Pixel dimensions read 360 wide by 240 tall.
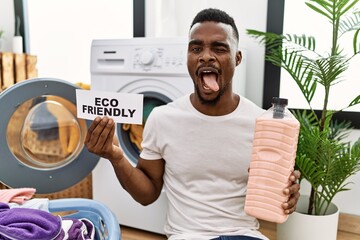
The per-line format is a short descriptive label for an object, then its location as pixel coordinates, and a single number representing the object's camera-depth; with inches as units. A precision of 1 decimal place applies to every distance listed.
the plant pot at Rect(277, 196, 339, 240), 53.2
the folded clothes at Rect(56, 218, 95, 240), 40.2
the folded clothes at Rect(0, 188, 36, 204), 46.0
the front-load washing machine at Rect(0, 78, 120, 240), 52.6
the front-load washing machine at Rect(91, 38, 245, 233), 60.9
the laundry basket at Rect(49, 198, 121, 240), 46.0
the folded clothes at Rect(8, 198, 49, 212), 46.0
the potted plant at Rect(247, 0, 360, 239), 48.7
